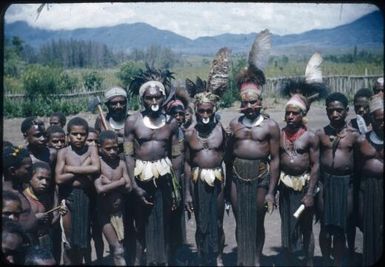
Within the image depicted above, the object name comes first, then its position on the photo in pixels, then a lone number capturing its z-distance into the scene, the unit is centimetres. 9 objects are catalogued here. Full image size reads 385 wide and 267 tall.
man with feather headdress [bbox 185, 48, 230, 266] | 451
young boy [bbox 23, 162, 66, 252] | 409
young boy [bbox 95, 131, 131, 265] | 423
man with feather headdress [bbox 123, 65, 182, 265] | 441
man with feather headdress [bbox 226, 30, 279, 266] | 445
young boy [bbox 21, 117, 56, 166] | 435
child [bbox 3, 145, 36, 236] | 392
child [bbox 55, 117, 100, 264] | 417
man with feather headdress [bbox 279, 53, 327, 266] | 436
